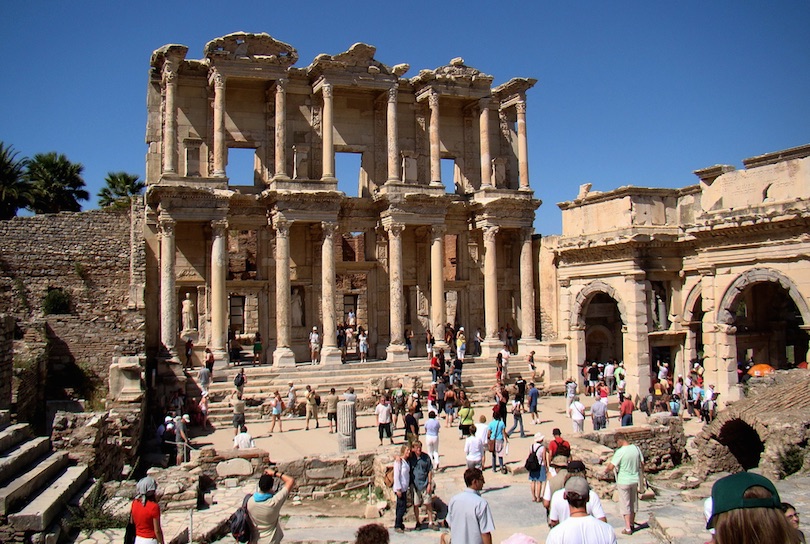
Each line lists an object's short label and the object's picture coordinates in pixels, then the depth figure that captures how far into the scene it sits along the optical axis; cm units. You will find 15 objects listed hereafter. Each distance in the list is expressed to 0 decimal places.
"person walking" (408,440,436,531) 1106
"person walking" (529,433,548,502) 1211
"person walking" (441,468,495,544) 695
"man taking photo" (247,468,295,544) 783
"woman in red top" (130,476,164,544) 810
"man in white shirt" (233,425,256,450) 1492
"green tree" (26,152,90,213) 3666
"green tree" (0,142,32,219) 3513
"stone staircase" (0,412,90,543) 886
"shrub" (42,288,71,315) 2775
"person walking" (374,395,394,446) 1745
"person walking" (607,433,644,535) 1048
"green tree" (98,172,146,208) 4038
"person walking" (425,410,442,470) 1450
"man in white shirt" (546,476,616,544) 512
